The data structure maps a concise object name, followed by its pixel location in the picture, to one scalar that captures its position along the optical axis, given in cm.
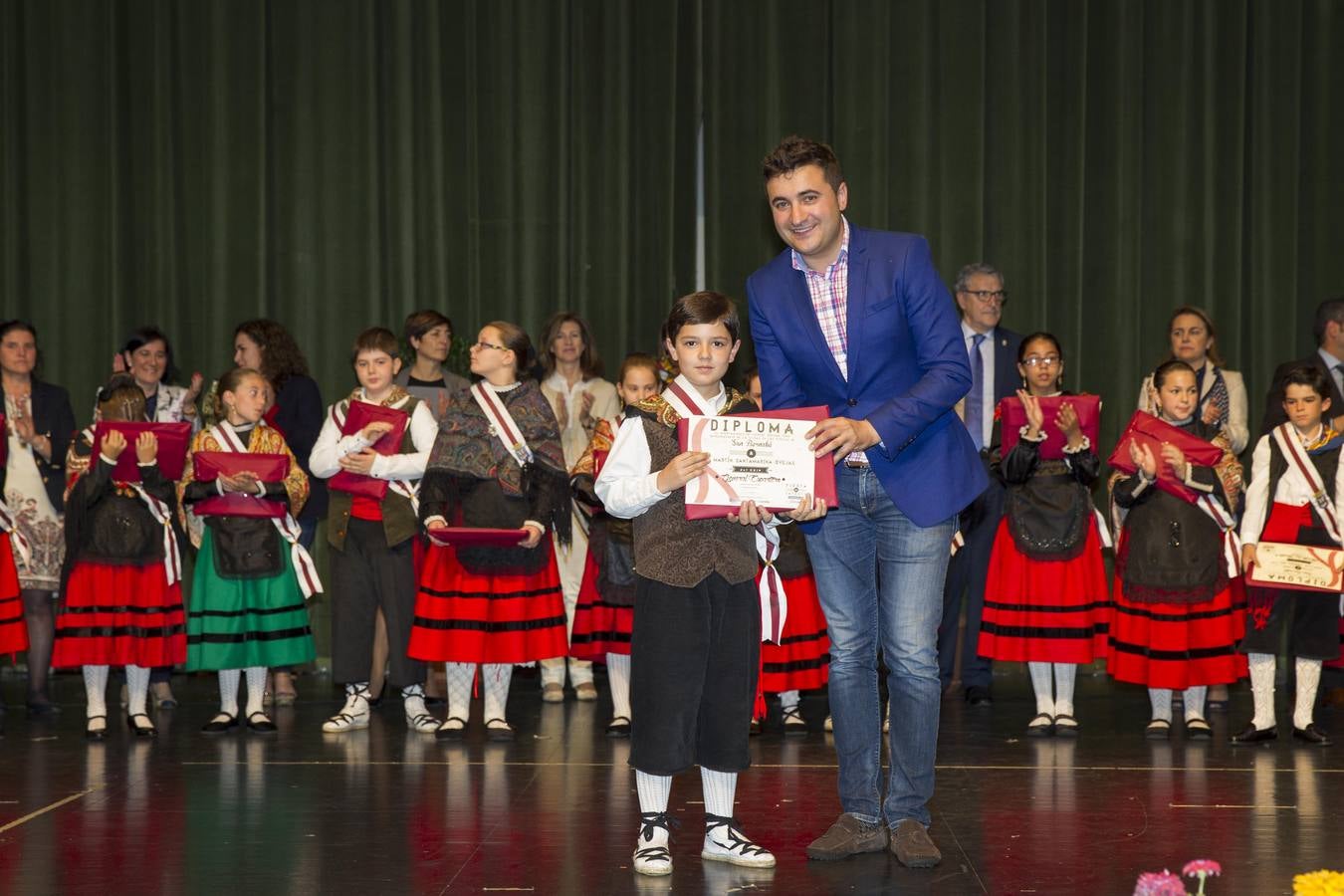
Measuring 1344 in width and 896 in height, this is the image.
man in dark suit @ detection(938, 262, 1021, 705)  684
